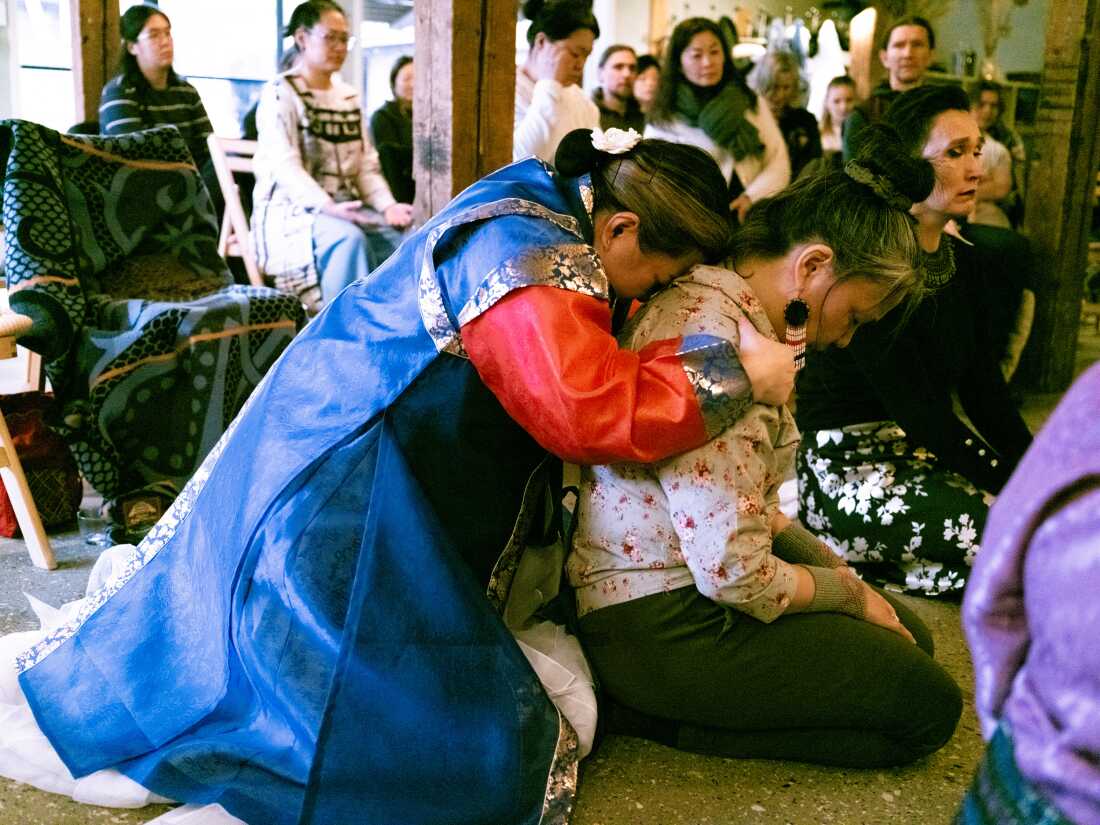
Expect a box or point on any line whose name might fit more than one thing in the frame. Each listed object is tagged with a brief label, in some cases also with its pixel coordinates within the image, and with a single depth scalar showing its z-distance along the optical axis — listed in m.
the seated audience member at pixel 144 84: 4.14
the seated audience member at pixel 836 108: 5.80
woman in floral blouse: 1.76
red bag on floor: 2.98
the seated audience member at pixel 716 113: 4.27
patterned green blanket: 2.93
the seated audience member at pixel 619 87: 5.14
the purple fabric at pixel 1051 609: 0.74
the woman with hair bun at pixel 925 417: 2.53
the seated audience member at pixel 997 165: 5.00
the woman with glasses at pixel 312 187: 3.88
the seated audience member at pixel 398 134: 4.69
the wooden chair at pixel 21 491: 2.72
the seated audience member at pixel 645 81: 5.64
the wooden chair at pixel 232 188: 4.65
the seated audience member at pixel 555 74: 3.88
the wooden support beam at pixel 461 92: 2.79
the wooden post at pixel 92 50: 4.27
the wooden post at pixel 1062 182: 4.79
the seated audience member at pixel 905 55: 4.50
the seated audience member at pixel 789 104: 5.07
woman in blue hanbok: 1.56
